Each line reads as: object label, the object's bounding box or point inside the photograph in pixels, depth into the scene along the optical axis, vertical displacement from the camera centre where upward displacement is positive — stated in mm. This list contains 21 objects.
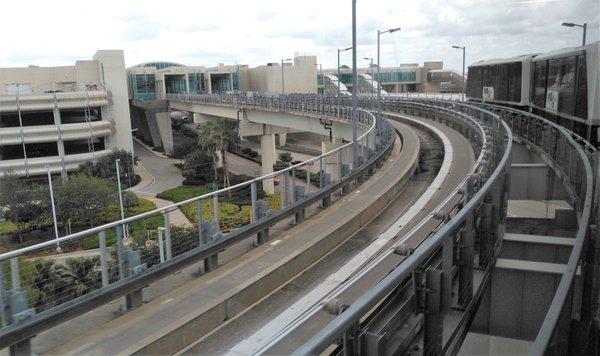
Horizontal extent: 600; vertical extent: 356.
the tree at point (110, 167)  41219 -6397
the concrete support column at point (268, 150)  47312 -6157
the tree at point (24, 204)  26578 -5980
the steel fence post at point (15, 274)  4754 -1616
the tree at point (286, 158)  58594 -8638
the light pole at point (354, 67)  17477 +213
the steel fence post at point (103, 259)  5500 -1748
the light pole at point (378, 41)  27853 +1655
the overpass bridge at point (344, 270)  3035 -1954
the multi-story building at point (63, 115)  40938 -2503
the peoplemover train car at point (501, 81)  19078 -469
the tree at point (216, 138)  43031 -4635
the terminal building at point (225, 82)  67438 -750
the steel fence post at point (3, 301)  4688 -1805
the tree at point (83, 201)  27750 -6025
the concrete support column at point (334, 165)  11375 -1866
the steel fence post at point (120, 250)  5700 -1714
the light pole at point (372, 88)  53294 -1432
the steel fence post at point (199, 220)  6750 -1708
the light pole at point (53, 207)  24812 -5655
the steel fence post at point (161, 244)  6203 -1811
